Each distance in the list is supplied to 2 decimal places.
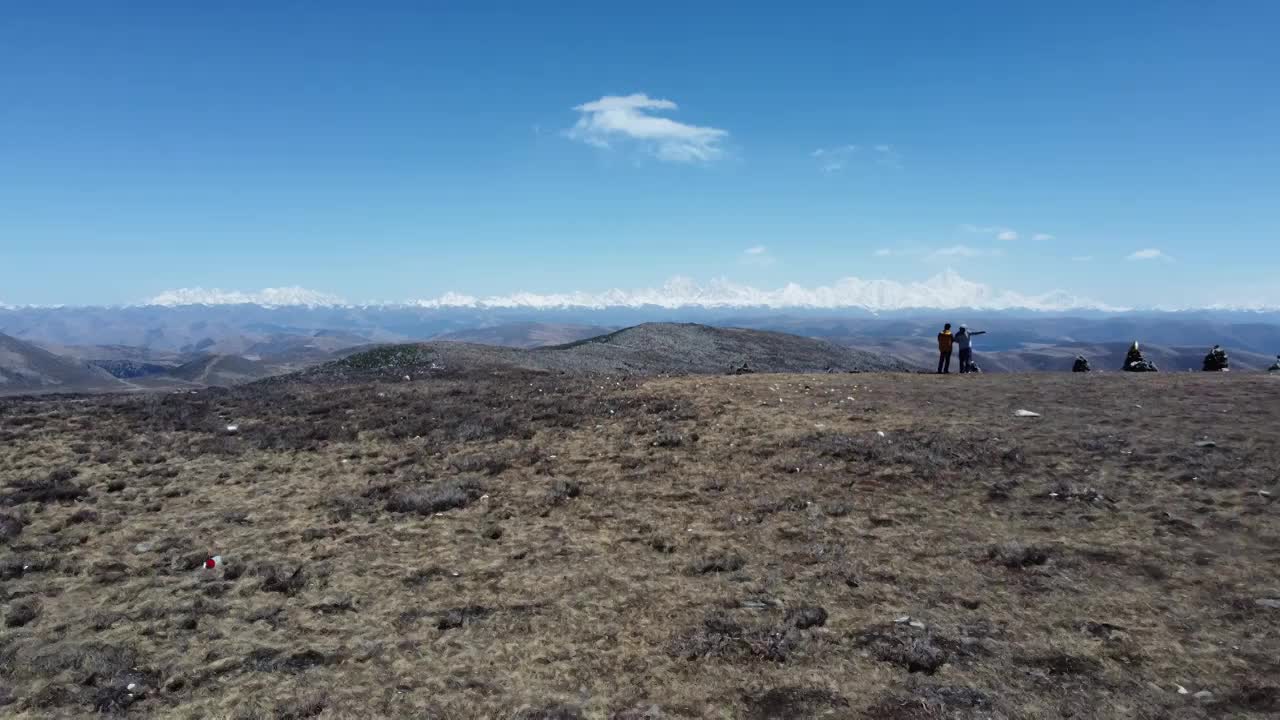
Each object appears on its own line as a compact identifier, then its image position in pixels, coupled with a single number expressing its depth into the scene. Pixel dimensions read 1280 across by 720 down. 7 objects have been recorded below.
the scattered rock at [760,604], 10.27
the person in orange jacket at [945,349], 30.25
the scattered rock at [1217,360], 36.22
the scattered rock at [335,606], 10.52
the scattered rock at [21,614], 10.14
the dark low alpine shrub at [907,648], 8.47
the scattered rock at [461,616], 9.97
